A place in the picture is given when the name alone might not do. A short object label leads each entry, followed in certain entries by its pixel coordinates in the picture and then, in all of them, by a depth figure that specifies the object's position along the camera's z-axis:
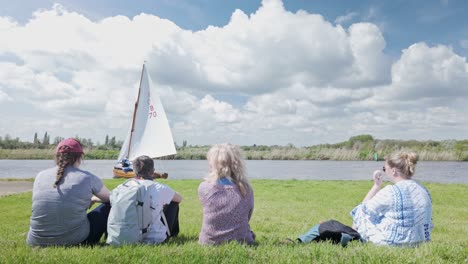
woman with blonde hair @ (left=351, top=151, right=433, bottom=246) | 4.51
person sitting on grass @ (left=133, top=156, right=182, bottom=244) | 4.69
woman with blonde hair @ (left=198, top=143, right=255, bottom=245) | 4.39
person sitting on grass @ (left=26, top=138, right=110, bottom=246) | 4.29
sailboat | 22.08
